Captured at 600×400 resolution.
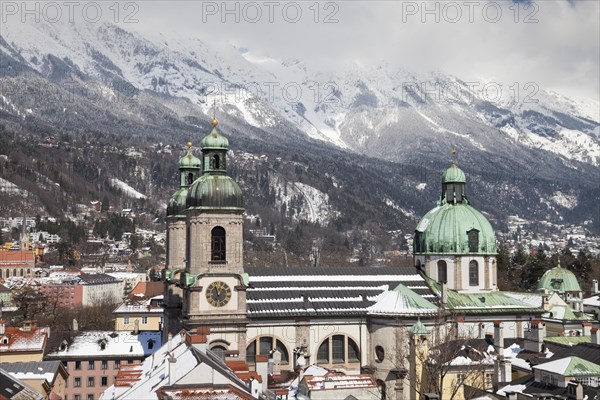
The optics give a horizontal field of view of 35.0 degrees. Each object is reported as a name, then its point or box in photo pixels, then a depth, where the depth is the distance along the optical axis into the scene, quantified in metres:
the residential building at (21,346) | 90.06
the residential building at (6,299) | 189.15
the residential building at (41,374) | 75.00
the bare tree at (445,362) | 68.17
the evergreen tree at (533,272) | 167.25
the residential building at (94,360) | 97.81
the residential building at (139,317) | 143.50
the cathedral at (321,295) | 77.56
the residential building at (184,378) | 46.91
